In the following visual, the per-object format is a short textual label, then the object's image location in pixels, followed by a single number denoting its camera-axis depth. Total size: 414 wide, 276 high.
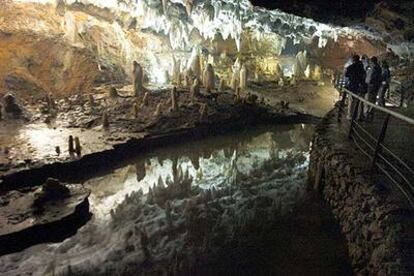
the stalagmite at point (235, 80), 18.77
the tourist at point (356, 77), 8.82
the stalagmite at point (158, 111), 13.88
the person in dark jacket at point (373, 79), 8.79
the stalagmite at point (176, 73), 19.76
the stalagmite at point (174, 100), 14.27
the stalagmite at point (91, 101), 15.11
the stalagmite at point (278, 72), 22.65
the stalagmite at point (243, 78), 20.23
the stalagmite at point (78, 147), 10.58
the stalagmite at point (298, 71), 22.71
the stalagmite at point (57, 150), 10.51
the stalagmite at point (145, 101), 14.79
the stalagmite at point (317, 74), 23.00
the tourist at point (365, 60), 11.81
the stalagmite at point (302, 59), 24.25
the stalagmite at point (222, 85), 18.23
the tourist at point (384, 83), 10.77
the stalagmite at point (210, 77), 17.47
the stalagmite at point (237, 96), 15.83
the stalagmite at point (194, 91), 15.60
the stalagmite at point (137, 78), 16.17
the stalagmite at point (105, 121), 13.02
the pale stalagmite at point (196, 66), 19.36
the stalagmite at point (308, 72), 23.22
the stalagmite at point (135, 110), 13.90
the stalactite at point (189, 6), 20.55
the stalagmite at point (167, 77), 20.70
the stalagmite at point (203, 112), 14.33
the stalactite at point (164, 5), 20.77
